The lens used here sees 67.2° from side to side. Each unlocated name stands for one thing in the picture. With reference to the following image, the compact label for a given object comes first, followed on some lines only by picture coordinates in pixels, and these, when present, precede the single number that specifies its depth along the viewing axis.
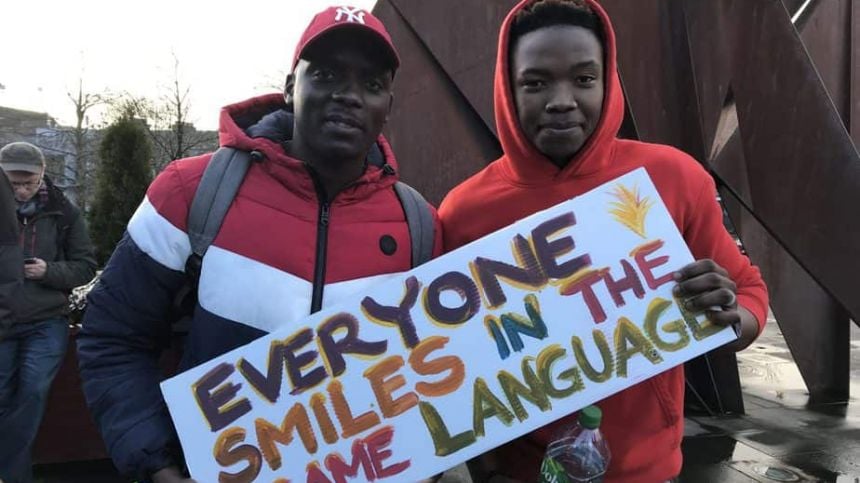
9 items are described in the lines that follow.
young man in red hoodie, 1.63
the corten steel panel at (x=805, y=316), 5.62
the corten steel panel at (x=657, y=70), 4.48
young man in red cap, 1.47
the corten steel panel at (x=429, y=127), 4.43
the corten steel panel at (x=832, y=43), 5.85
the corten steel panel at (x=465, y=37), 4.38
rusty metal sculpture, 4.25
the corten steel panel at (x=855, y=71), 5.88
